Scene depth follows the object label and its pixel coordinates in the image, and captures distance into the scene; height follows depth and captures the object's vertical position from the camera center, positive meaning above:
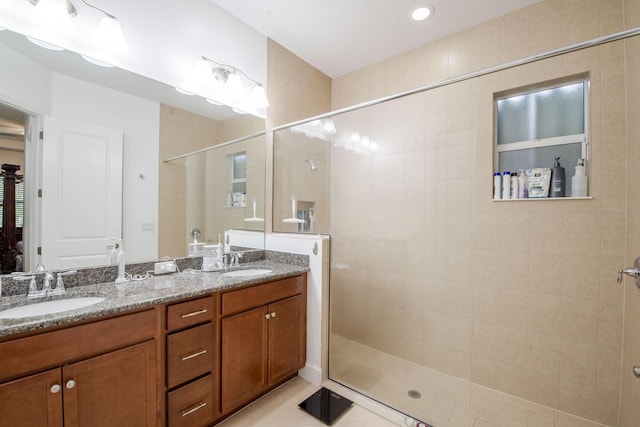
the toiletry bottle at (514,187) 2.00 +0.21
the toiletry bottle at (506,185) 2.02 +0.22
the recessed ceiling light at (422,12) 2.04 +1.55
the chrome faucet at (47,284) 1.34 -0.36
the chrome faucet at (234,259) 2.20 -0.37
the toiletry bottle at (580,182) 1.76 +0.22
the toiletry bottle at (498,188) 2.06 +0.20
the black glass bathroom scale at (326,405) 1.76 -1.29
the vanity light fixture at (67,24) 1.40 +1.01
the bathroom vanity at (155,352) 0.99 -0.65
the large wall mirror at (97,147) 1.37 +0.37
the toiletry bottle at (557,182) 1.87 +0.23
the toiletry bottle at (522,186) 1.98 +0.21
